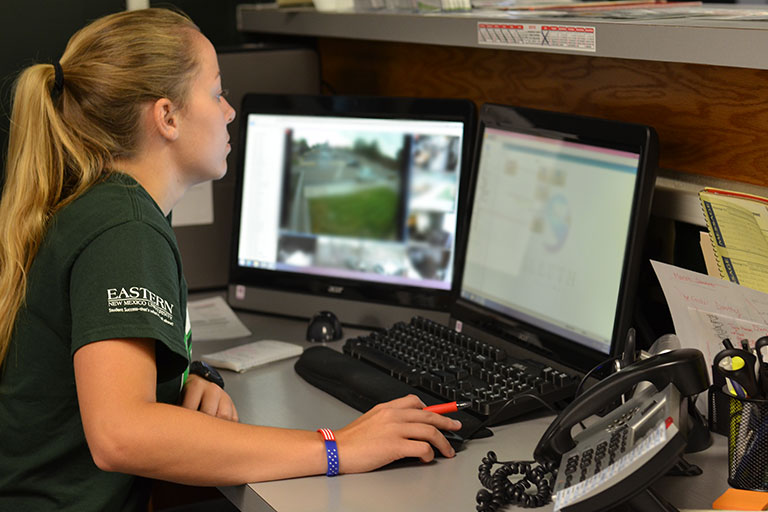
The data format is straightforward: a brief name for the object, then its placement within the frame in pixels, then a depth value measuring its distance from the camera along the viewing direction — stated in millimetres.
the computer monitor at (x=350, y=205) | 1579
